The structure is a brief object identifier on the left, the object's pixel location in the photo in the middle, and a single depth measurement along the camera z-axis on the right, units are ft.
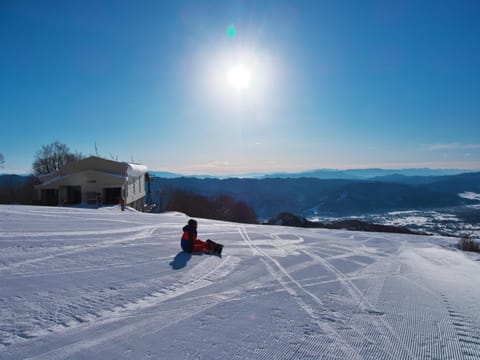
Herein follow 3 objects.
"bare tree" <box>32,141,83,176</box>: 152.97
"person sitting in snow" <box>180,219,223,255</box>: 22.94
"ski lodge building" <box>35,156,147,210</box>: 83.41
